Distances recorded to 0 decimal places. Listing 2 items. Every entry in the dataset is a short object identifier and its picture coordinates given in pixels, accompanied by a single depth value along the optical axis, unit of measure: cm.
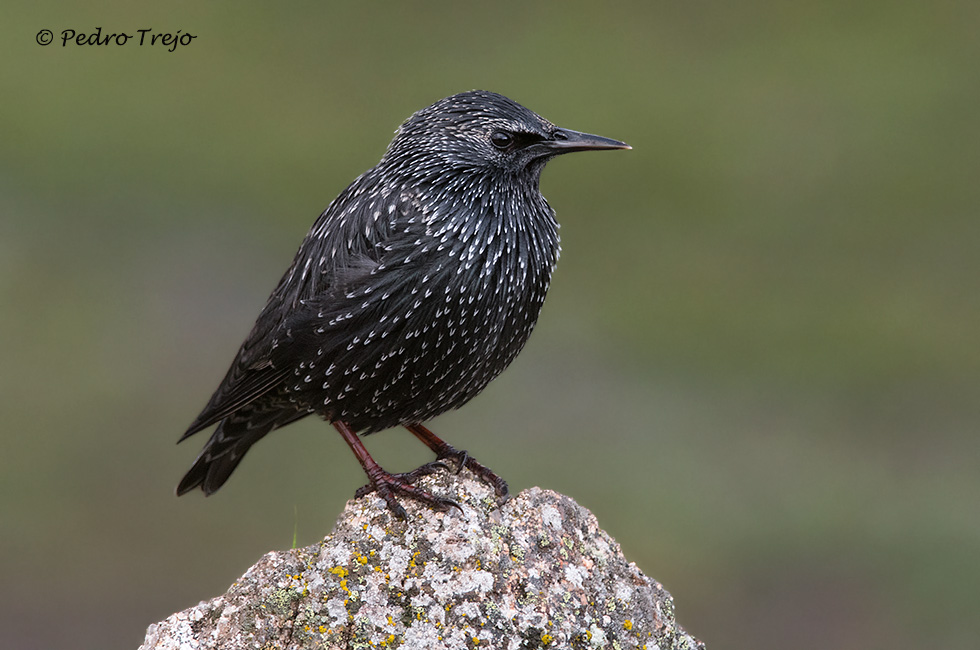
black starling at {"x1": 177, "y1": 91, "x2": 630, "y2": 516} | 1187
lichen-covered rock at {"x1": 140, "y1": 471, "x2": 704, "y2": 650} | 1035
